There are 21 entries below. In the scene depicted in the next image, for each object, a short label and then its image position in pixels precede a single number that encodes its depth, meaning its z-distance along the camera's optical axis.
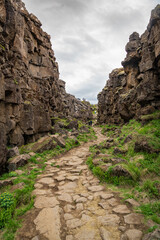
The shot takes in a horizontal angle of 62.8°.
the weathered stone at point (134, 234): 3.52
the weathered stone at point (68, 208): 5.09
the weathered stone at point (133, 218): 4.08
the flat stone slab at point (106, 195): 5.64
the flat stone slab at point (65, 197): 5.79
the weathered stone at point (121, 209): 4.63
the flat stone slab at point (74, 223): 4.20
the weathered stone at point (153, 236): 3.17
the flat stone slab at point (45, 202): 5.39
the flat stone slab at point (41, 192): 6.37
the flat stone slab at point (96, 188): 6.41
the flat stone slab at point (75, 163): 10.77
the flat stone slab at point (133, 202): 4.89
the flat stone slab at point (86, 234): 3.71
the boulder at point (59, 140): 15.44
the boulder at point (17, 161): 8.80
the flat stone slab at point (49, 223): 3.89
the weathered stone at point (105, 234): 3.62
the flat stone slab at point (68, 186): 6.92
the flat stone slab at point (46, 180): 7.63
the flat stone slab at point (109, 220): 4.16
